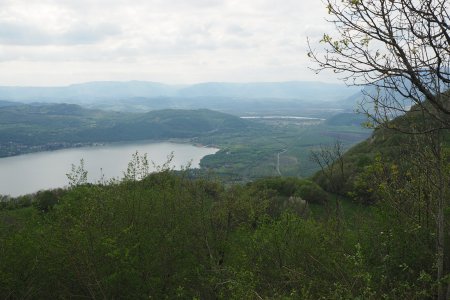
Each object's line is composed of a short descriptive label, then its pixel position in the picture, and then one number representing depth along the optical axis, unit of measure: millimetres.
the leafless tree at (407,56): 6441
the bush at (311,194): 53559
